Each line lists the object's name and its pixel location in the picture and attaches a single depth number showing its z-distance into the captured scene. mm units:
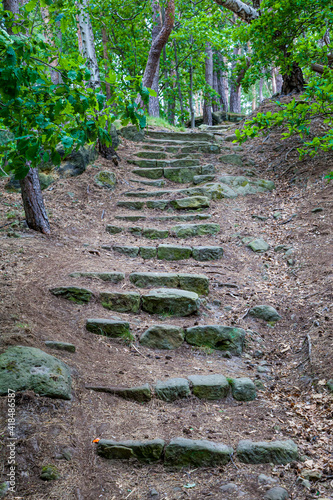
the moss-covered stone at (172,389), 3049
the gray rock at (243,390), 3201
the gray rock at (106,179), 7738
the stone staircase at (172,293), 2514
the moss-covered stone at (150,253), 5551
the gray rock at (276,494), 2178
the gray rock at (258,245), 5809
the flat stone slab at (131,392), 2941
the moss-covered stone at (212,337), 3861
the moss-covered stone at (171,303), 4184
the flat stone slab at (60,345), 3188
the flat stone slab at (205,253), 5543
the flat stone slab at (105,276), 4477
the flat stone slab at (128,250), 5570
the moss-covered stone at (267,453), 2512
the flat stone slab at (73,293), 4055
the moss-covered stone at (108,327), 3723
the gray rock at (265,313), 4348
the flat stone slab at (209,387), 3139
